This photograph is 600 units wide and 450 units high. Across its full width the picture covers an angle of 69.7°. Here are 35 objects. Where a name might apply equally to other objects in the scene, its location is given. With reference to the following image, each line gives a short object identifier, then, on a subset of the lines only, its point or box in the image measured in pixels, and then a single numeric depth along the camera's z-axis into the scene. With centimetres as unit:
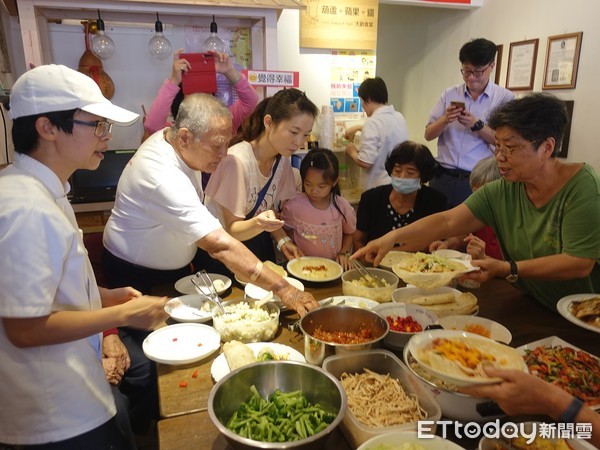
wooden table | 116
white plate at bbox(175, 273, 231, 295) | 204
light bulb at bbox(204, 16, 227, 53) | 352
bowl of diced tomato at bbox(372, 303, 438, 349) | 151
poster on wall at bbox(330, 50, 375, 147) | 443
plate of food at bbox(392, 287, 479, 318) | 174
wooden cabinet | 359
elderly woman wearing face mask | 276
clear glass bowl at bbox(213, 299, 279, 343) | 159
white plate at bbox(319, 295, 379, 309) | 179
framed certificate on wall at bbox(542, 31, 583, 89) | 378
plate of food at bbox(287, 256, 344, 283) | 215
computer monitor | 354
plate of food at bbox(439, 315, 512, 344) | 154
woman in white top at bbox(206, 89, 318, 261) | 235
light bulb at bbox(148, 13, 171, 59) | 339
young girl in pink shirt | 270
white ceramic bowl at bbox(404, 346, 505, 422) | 116
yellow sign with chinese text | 416
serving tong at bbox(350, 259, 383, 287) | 201
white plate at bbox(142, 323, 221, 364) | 148
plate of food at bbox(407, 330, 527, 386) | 113
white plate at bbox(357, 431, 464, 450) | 102
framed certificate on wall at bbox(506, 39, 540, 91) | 424
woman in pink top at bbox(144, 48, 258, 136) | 314
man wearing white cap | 116
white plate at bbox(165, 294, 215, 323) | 176
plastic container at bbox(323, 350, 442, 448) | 108
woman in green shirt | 175
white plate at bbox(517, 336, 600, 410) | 147
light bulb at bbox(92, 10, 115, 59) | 331
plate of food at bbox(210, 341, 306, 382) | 138
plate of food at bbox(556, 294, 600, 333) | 156
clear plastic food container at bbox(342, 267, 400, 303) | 185
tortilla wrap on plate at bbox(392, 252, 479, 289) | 179
